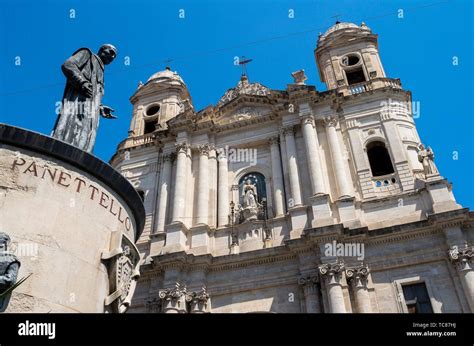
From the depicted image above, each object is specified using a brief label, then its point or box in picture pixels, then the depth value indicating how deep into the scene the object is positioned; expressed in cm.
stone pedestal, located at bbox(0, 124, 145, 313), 534
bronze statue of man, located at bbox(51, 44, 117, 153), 752
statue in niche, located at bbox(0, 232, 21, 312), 471
